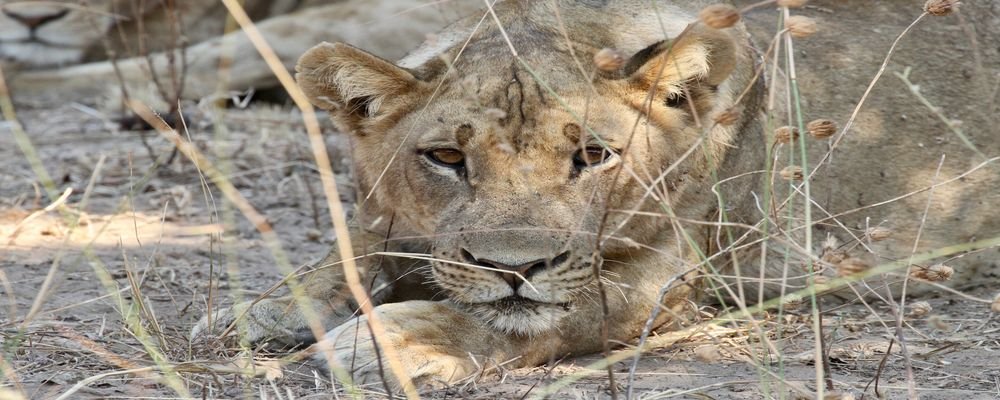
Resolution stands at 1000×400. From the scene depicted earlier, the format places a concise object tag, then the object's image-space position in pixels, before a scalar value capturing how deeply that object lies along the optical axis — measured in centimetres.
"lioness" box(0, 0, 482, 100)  1675
